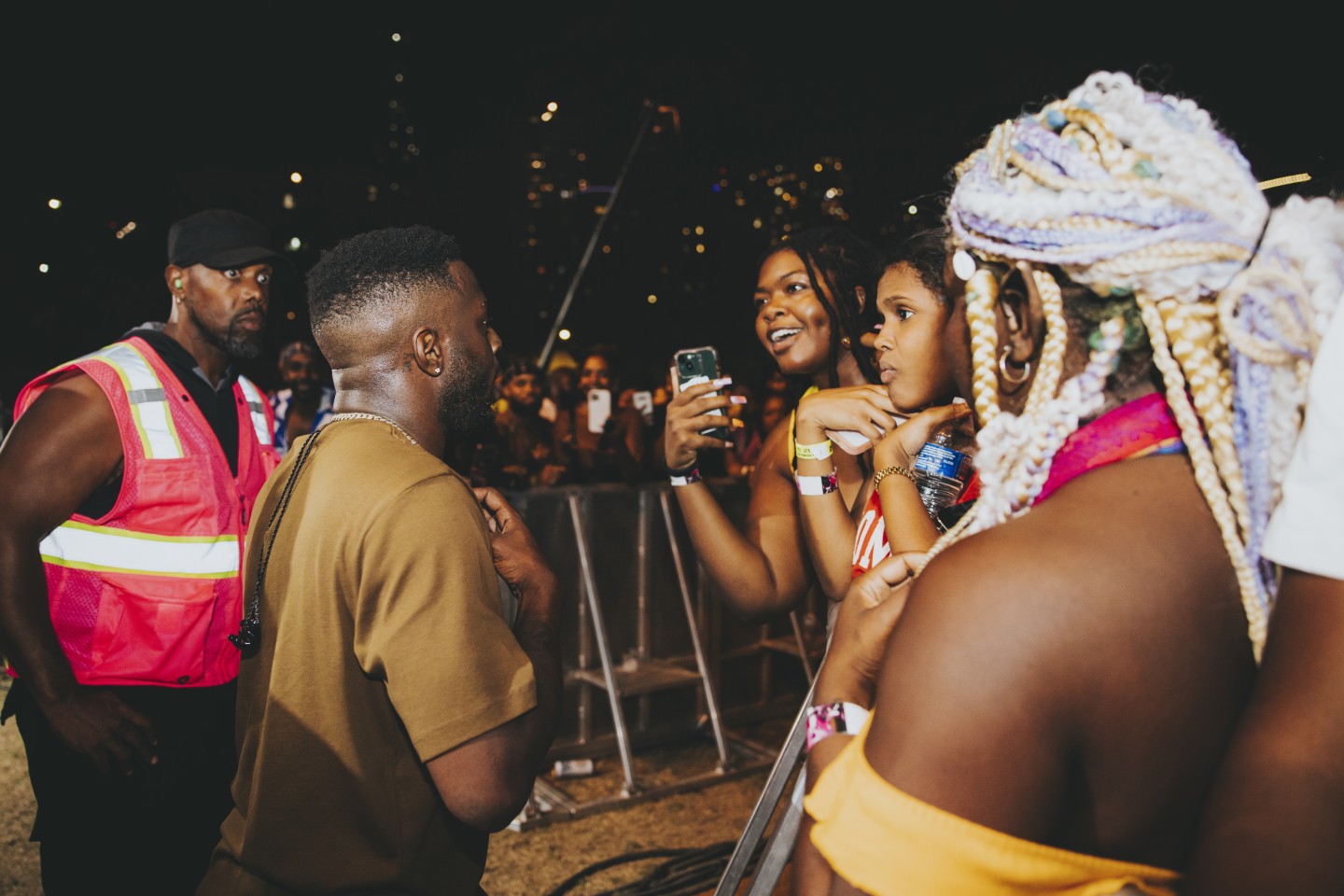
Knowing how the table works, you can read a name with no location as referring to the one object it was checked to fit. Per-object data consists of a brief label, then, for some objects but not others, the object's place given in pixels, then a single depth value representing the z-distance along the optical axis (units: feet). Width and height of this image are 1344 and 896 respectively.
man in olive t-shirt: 5.08
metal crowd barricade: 18.70
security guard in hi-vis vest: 8.68
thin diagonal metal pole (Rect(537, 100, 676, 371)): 39.61
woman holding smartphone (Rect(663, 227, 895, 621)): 9.77
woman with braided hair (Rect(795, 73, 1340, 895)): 3.30
